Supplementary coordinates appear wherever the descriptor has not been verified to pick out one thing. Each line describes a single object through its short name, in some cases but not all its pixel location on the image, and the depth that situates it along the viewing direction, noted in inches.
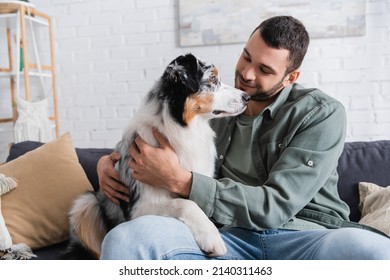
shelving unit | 116.2
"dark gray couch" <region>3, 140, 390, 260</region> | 80.4
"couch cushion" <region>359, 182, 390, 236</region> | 69.7
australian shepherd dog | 58.3
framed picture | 111.5
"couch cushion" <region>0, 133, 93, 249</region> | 79.0
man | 48.3
